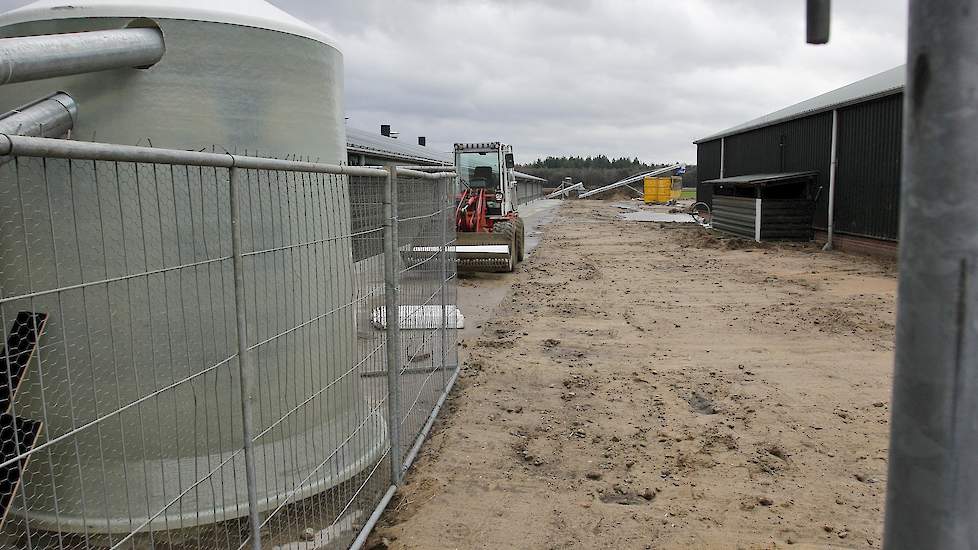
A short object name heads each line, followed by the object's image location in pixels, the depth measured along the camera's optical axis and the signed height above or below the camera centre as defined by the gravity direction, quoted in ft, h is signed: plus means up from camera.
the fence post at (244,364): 10.10 -2.37
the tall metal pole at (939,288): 4.93 -0.77
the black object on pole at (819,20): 5.47 +1.29
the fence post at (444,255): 21.64 -1.85
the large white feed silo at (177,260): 12.48 -1.12
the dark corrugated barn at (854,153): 58.54 +3.25
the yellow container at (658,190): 203.72 -0.13
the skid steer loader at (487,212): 53.31 -1.54
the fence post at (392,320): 15.64 -2.84
